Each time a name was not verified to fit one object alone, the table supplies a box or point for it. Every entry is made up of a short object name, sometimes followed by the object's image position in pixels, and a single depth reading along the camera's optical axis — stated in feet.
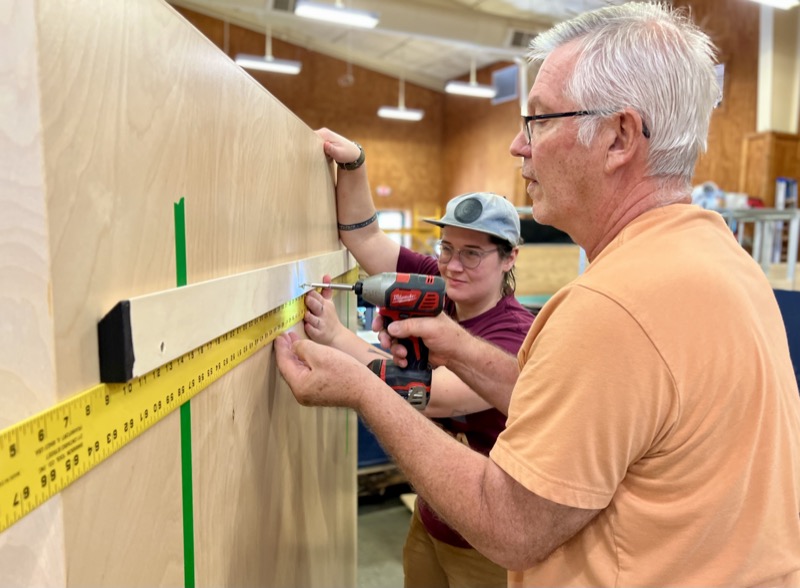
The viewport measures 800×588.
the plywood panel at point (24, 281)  1.71
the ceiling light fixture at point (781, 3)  21.09
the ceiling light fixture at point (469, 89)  39.32
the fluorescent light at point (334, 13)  24.49
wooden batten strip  2.12
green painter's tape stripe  2.72
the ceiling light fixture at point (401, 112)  45.33
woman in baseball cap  5.65
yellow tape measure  1.73
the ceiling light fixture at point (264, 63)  35.09
